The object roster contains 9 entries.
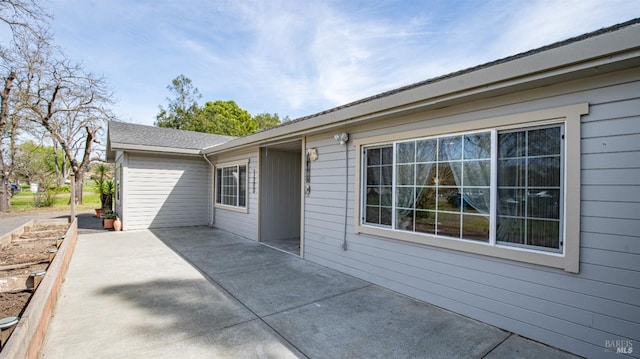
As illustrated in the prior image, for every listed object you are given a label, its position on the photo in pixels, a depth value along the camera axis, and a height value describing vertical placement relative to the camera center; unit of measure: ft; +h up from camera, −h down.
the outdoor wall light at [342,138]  15.67 +2.24
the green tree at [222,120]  91.45 +19.01
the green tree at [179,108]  93.09 +22.26
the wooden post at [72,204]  27.32 -2.52
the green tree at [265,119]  116.41 +23.67
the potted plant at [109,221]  29.55 -4.37
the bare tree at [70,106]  48.73 +12.86
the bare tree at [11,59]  29.14 +15.10
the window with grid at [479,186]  9.07 -0.22
